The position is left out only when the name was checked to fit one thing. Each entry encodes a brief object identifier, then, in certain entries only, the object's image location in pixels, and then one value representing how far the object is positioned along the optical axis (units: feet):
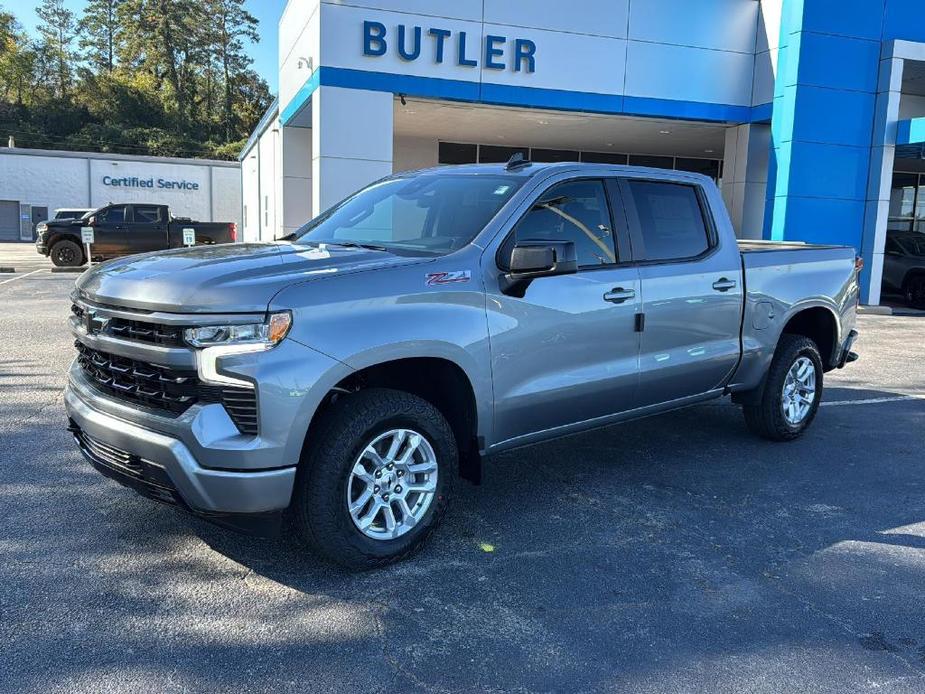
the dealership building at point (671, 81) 48.75
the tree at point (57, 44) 284.00
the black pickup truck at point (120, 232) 71.26
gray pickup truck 10.64
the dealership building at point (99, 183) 144.87
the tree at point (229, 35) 294.05
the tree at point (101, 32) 300.09
